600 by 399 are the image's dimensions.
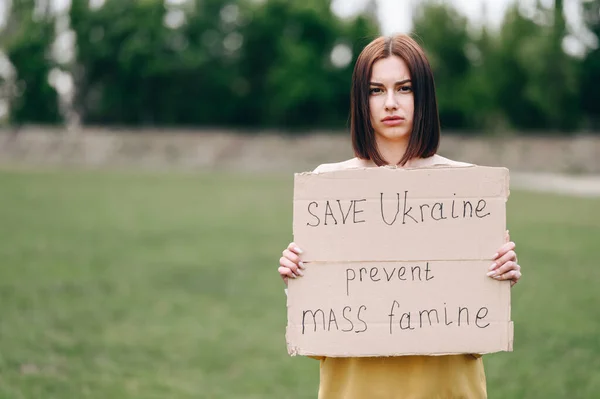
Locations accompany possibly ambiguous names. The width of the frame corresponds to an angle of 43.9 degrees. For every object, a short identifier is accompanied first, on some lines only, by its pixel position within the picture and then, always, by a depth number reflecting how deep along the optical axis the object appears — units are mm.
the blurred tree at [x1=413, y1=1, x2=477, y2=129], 44031
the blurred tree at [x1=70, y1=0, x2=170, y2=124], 43750
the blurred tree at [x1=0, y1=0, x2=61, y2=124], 44594
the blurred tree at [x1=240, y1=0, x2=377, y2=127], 44344
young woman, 2588
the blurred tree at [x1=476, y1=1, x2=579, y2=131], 39219
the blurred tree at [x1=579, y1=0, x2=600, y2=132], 40312
